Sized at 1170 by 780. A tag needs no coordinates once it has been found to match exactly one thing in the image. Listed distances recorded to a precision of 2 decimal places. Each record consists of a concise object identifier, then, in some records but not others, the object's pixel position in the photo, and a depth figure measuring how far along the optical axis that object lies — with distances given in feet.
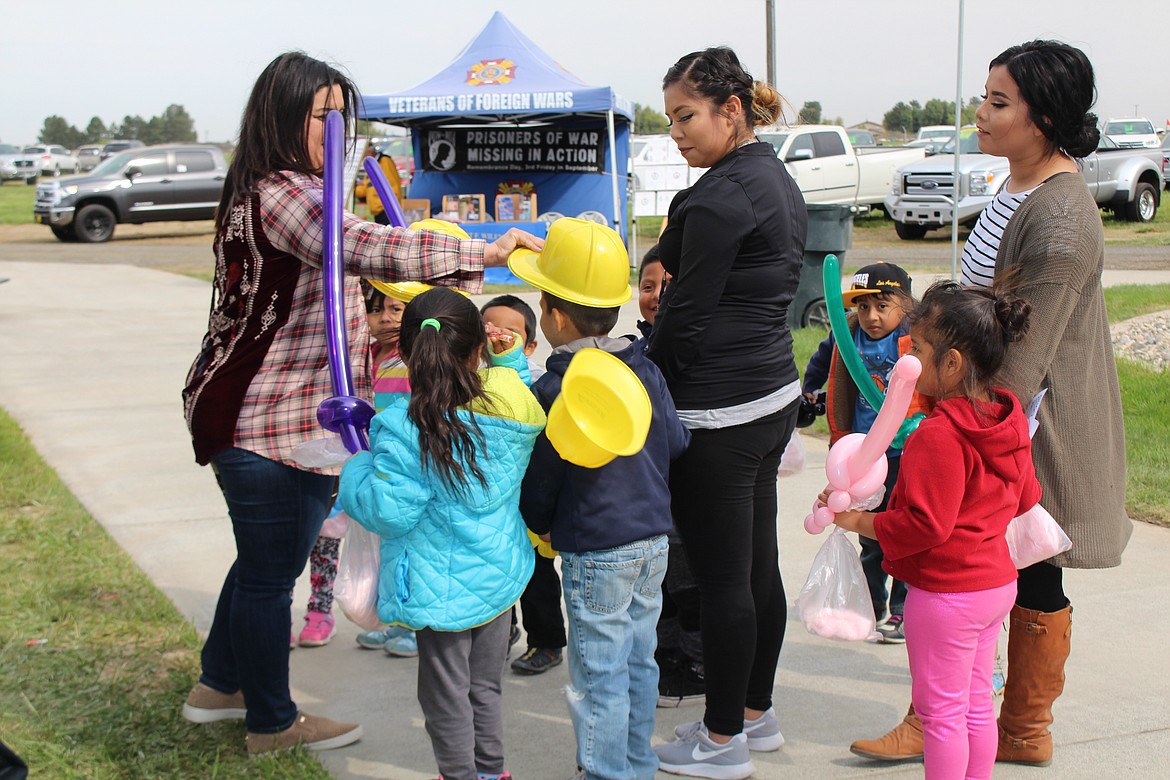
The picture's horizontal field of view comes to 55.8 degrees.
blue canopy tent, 48.03
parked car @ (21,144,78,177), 162.30
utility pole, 82.94
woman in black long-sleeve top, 8.80
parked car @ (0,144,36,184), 163.63
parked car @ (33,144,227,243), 72.95
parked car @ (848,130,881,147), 84.69
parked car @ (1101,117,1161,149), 81.00
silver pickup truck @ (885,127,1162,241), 56.59
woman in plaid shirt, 9.05
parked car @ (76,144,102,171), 174.19
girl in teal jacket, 8.20
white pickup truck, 62.64
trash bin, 28.96
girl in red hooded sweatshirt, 8.13
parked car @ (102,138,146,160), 175.03
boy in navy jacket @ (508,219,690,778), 8.57
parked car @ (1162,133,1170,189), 76.67
